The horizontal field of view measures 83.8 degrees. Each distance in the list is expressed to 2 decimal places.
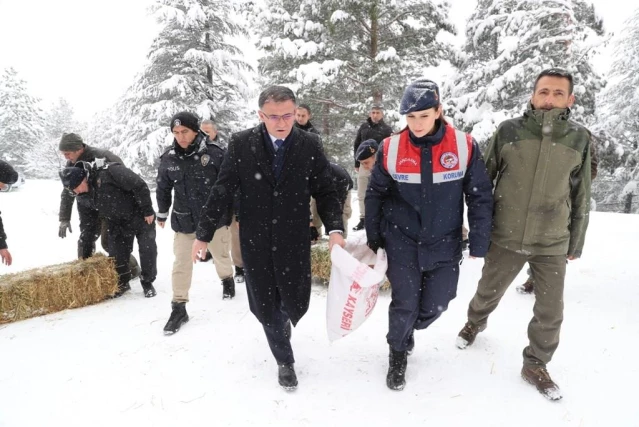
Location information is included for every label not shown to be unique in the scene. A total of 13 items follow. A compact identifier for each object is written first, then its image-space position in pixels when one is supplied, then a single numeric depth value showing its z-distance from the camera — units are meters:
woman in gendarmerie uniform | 2.60
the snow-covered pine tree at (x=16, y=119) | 35.94
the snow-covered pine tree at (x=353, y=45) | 12.48
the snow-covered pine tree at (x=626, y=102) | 18.95
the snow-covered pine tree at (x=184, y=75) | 15.41
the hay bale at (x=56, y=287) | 4.39
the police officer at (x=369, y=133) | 7.64
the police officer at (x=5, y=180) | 4.10
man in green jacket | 2.73
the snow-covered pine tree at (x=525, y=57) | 10.05
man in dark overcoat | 2.68
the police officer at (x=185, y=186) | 4.08
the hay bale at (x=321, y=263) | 5.12
